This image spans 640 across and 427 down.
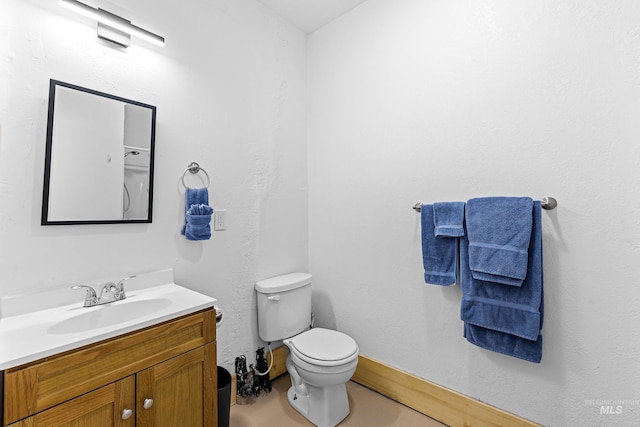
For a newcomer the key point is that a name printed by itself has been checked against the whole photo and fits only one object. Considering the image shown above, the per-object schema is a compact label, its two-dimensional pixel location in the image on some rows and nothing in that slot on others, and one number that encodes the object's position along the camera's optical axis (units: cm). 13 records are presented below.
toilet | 159
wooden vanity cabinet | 84
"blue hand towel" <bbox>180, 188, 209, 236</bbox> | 163
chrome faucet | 127
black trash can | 146
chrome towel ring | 166
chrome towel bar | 136
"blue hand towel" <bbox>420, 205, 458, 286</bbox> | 160
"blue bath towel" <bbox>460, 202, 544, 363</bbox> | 134
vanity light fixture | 125
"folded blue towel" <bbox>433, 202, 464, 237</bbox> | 156
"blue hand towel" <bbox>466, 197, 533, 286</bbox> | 135
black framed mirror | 125
